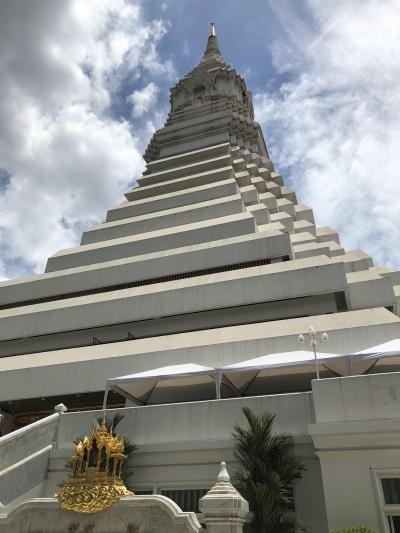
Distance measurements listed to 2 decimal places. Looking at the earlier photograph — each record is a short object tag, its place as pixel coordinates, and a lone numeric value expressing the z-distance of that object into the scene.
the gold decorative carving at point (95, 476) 8.77
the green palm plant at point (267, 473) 10.39
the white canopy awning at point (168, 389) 16.94
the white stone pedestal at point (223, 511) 7.91
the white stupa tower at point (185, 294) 19.28
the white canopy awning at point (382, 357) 13.37
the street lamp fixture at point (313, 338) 13.44
